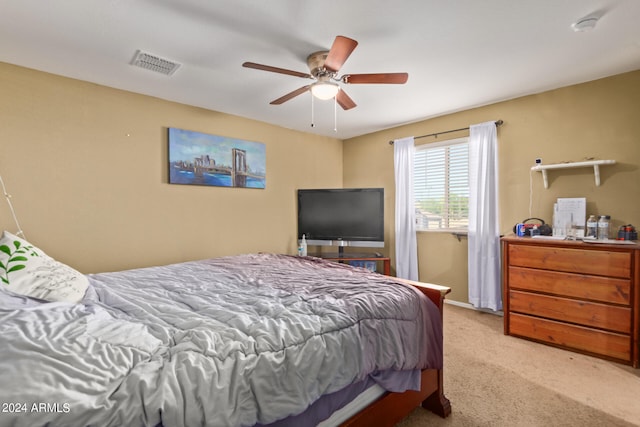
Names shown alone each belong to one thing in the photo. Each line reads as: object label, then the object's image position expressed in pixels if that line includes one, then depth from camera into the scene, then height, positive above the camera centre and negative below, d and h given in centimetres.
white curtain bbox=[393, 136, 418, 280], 414 +0
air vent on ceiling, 231 +122
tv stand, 401 -61
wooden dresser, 235 -72
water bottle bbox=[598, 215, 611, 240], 266 -13
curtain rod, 340 +105
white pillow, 149 -33
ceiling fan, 181 +98
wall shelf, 271 +46
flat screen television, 417 -4
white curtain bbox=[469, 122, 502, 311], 339 -8
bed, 82 -50
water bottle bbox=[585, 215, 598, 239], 270 -14
